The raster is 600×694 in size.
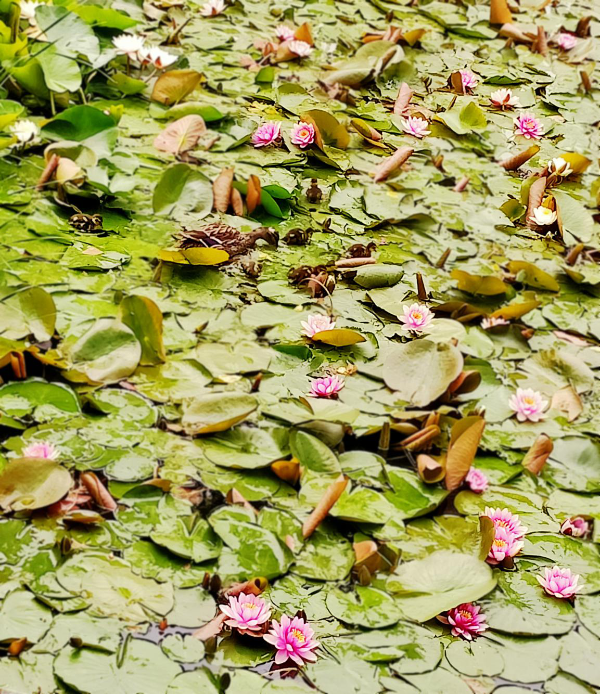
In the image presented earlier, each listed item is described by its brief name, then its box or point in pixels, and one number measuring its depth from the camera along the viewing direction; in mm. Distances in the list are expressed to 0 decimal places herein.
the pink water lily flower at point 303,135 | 7940
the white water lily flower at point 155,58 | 8250
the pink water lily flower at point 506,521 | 6342
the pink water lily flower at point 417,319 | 7016
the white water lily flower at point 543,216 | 7735
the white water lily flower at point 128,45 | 8161
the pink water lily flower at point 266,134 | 7914
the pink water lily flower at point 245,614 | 5996
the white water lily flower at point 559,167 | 8039
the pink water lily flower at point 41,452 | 6319
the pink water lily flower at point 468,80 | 8851
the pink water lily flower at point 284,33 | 8910
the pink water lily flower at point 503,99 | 8719
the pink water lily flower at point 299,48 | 8762
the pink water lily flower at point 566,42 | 9617
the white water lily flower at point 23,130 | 7417
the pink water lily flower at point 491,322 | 7153
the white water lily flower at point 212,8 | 9043
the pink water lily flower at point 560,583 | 6220
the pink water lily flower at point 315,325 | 6941
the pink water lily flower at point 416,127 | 8263
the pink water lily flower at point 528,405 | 6773
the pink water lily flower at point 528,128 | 8485
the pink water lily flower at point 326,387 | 6712
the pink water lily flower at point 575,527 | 6398
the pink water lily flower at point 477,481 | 6491
